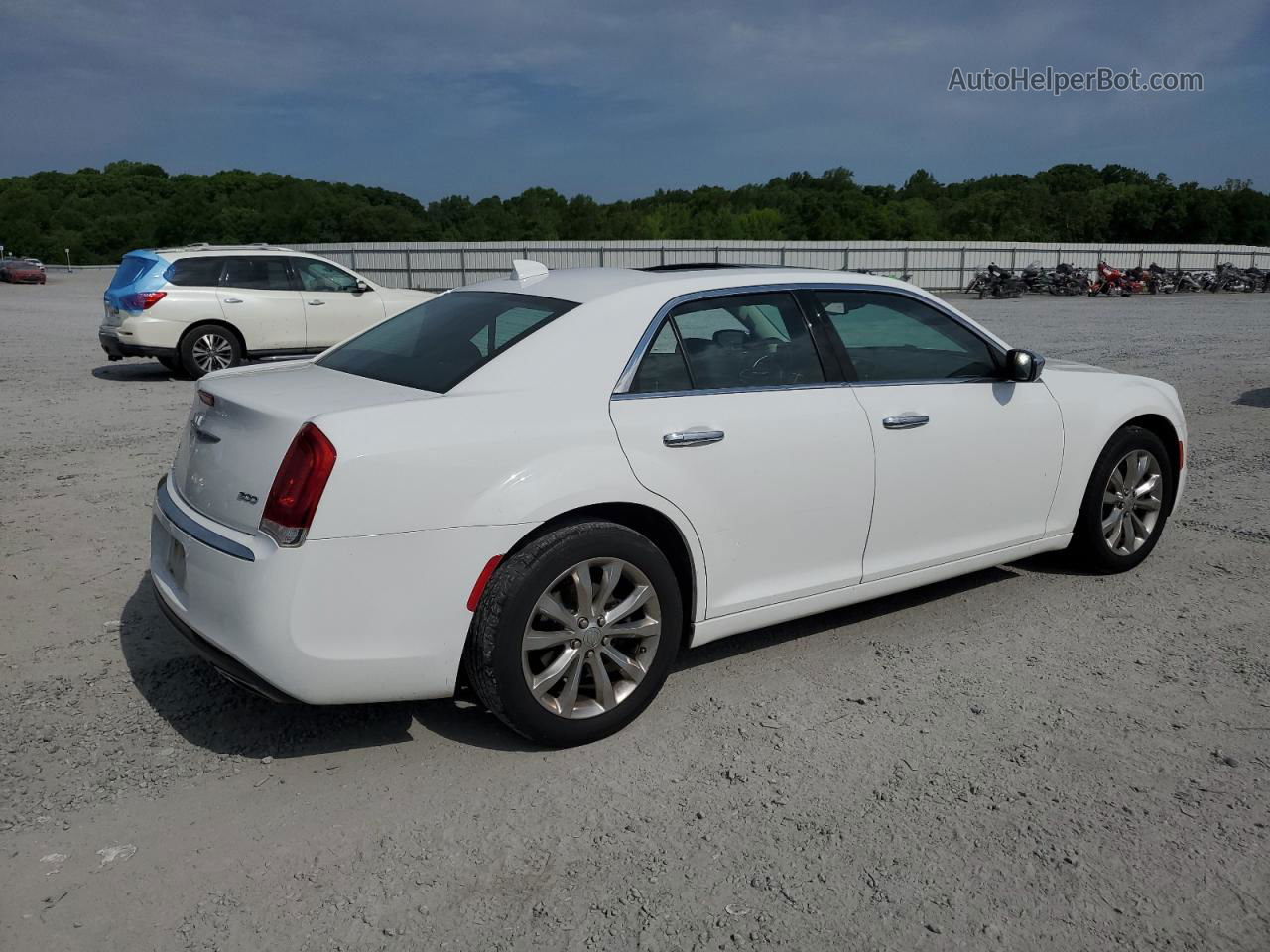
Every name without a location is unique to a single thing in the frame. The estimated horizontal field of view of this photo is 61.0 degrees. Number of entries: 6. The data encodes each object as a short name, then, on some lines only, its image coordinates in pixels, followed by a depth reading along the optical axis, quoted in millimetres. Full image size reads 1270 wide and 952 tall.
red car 48719
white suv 12906
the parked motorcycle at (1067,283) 36406
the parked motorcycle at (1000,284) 35406
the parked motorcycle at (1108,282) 36312
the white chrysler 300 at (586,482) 3289
